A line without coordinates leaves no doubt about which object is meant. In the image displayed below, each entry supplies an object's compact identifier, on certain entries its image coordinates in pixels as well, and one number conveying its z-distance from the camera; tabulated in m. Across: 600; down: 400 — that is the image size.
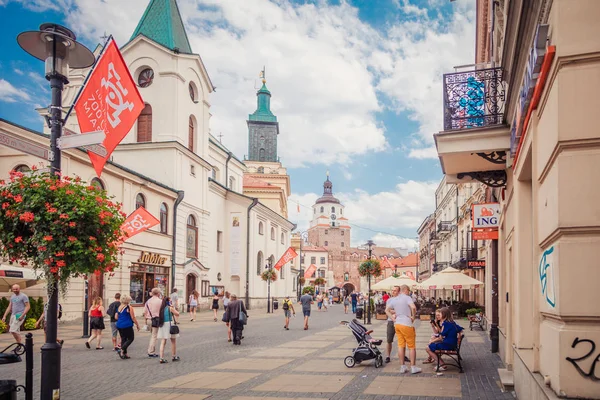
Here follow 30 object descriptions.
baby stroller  13.05
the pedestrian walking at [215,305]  32.02
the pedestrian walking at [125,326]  14.66
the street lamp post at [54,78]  7.20
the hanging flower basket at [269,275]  46.09
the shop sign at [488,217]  15.06
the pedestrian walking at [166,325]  14.31
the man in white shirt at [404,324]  12.01
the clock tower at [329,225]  137.50
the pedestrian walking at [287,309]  25.53
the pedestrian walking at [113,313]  16.67
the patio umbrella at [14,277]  20.12
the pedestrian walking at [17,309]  15.27
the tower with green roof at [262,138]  97.00
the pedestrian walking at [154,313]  14.60
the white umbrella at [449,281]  22.84
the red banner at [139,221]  22.56
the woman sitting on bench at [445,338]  12.30
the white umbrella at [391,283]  29.36
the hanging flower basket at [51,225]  7.39
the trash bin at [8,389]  5.79
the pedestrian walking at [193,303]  30.61
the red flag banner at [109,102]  8.34
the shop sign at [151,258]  31.43
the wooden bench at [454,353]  12.19
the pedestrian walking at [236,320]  18.38
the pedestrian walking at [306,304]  25.23
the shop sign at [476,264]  25.03
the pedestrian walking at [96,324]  16.86
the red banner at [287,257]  42.22
